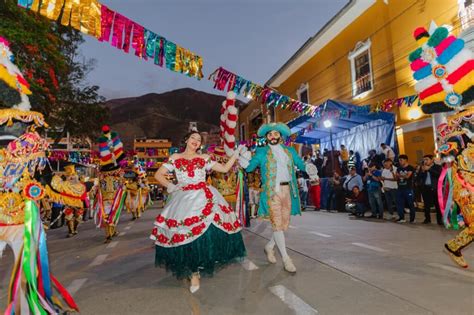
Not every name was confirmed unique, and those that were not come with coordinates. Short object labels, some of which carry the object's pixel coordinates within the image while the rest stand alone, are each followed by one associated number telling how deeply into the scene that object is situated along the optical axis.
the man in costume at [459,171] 3.96
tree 9.03
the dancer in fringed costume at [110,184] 8.16
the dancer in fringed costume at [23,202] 2.79
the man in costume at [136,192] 12.35
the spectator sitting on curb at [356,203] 10.44
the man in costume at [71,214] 9.76
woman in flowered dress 3.69
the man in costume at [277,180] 4.62
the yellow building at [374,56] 11.93
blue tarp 12.29
